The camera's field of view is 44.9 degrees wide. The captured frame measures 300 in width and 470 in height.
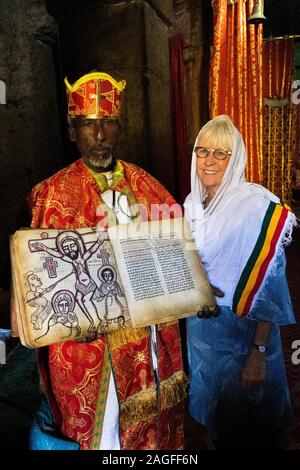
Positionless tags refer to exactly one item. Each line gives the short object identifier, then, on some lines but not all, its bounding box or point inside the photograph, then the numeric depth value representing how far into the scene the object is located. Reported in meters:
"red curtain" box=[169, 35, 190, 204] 5.59
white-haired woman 1.61
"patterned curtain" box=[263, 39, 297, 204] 10.12
